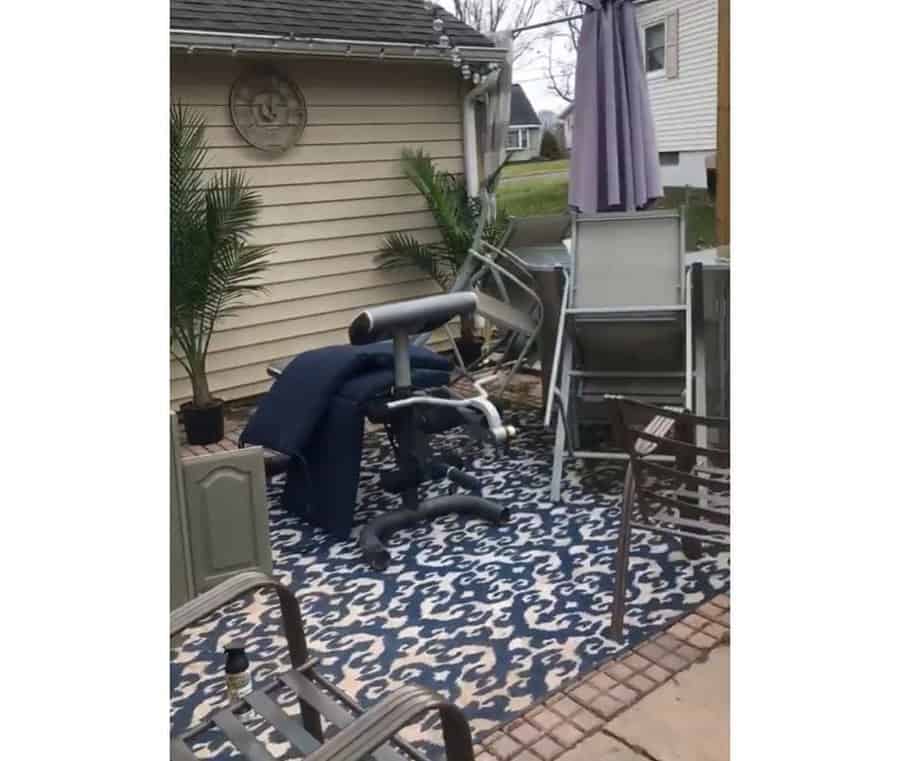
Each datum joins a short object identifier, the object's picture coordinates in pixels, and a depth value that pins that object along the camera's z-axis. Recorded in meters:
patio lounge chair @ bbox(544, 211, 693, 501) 3.91
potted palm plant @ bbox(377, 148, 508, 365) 6.14
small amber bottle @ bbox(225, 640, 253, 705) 1.92
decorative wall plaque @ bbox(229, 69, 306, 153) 5.49
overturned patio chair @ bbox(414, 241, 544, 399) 4.51
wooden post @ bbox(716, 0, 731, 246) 2.95
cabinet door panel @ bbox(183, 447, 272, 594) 2.99
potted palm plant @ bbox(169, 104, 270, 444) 4.51
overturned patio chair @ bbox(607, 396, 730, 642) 2.46
